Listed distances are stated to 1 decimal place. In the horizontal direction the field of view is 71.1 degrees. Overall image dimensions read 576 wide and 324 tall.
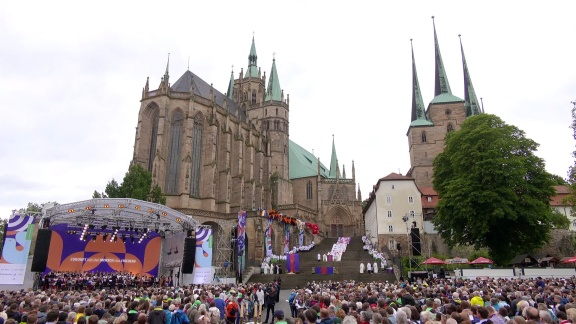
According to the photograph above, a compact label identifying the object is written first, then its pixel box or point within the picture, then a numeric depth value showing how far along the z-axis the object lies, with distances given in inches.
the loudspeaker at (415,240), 1636.3
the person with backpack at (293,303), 574.0
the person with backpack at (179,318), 327.3
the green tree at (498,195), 1099.3
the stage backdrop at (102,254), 1093.8
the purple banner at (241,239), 1266.5
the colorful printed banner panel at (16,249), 802.2
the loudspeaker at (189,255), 977.5
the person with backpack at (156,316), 301.8
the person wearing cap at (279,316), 267.2
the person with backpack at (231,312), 454.0
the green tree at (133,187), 1336.1
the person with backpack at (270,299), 583.2
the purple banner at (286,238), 1729.9
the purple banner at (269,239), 1543.4
